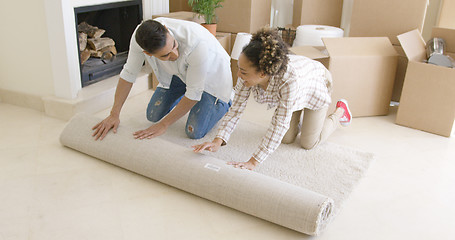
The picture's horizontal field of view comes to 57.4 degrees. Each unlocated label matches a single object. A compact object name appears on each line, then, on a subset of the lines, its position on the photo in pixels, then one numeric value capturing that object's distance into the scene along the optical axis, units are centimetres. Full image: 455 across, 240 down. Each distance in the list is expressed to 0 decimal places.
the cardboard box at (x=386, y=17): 282
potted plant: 303
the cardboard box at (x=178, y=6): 375
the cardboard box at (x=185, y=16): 315
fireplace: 287
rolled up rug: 159
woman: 167
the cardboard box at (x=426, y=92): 249
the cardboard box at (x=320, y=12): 337
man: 181
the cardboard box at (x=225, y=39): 316
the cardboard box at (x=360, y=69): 265
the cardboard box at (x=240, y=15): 322
